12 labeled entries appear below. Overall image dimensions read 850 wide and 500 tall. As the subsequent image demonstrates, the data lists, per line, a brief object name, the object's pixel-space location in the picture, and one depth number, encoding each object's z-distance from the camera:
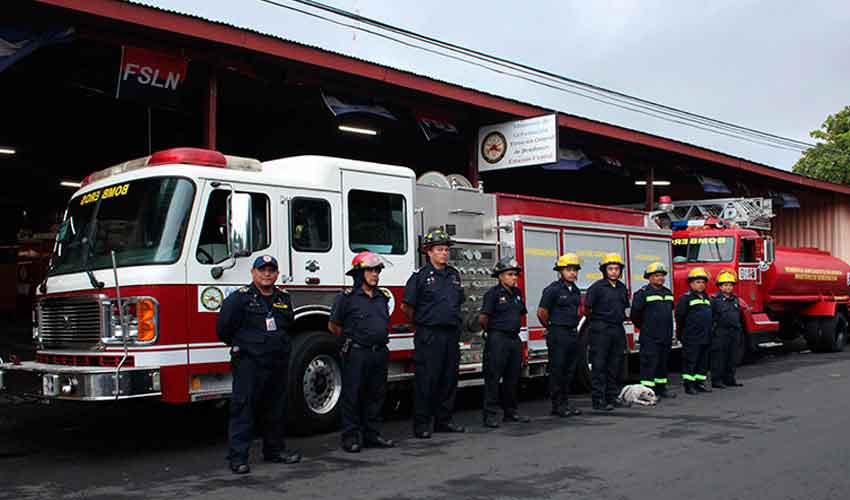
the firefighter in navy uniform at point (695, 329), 12.09
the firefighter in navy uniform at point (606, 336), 10.41
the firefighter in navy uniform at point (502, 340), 9.31
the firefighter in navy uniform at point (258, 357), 7.03
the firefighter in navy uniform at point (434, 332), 8.66
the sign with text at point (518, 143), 15.88
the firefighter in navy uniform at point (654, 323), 11.18
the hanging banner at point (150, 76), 11.21
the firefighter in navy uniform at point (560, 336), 10.01
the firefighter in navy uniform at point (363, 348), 7.98
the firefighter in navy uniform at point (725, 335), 12.56
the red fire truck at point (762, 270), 16.64
